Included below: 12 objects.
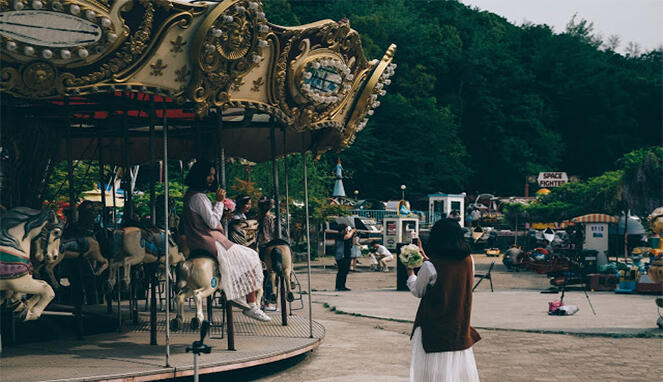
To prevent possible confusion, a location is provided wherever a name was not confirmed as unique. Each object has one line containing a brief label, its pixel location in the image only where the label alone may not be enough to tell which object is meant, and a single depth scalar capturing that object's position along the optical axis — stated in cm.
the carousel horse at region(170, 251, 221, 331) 952
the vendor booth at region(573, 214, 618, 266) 2720
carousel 862
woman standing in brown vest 691
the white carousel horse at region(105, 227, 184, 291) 1102
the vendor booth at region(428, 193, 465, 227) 5372
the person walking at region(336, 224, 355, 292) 2166
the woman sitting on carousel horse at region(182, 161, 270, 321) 966
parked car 3994
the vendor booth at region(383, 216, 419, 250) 3409
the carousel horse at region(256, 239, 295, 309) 1177
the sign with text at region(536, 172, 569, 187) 3932
